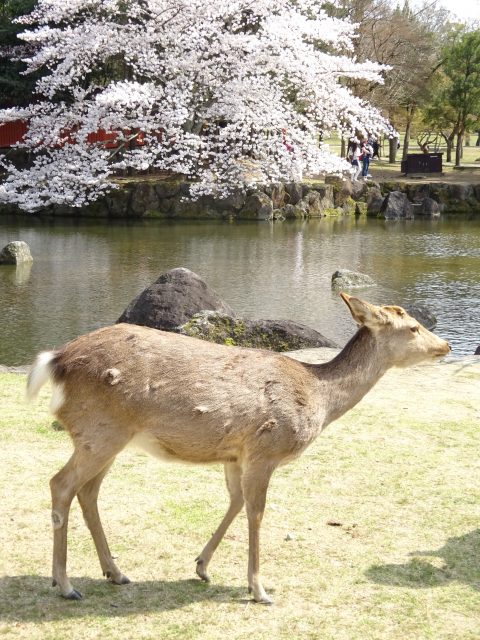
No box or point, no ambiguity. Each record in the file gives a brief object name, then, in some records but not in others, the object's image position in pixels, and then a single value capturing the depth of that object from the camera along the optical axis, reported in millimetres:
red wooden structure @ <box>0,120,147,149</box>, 32125
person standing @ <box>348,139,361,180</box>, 35266
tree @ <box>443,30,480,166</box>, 40125
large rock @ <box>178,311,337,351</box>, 11461
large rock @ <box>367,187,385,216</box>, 33875
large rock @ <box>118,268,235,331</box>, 12547
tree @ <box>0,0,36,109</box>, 33062
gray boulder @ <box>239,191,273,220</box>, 31172
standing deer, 4500
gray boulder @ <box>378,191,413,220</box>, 33281
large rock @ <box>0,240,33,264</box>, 21562
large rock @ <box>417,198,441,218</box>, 34125
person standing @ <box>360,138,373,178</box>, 36344
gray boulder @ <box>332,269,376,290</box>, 19250
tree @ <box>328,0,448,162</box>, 41969
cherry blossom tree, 28328
